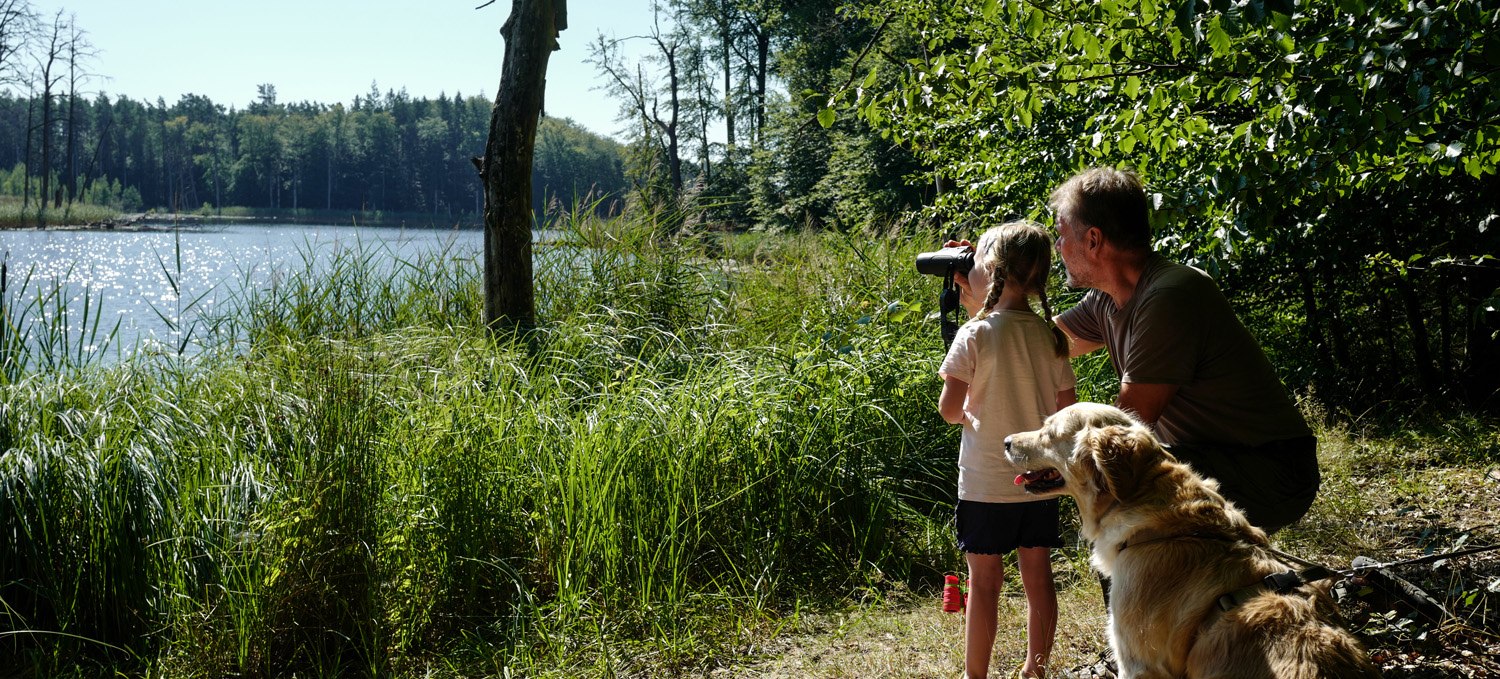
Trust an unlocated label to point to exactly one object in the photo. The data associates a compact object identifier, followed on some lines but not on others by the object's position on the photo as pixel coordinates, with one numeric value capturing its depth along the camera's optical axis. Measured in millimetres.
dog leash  2033
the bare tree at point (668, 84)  35031
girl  2885
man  2736
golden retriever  1996
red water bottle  3243
